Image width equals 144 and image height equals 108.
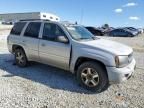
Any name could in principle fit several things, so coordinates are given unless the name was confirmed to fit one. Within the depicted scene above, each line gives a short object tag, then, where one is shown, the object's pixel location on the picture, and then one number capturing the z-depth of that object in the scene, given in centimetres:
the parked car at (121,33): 1728
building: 5203
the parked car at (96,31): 1709
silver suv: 273
